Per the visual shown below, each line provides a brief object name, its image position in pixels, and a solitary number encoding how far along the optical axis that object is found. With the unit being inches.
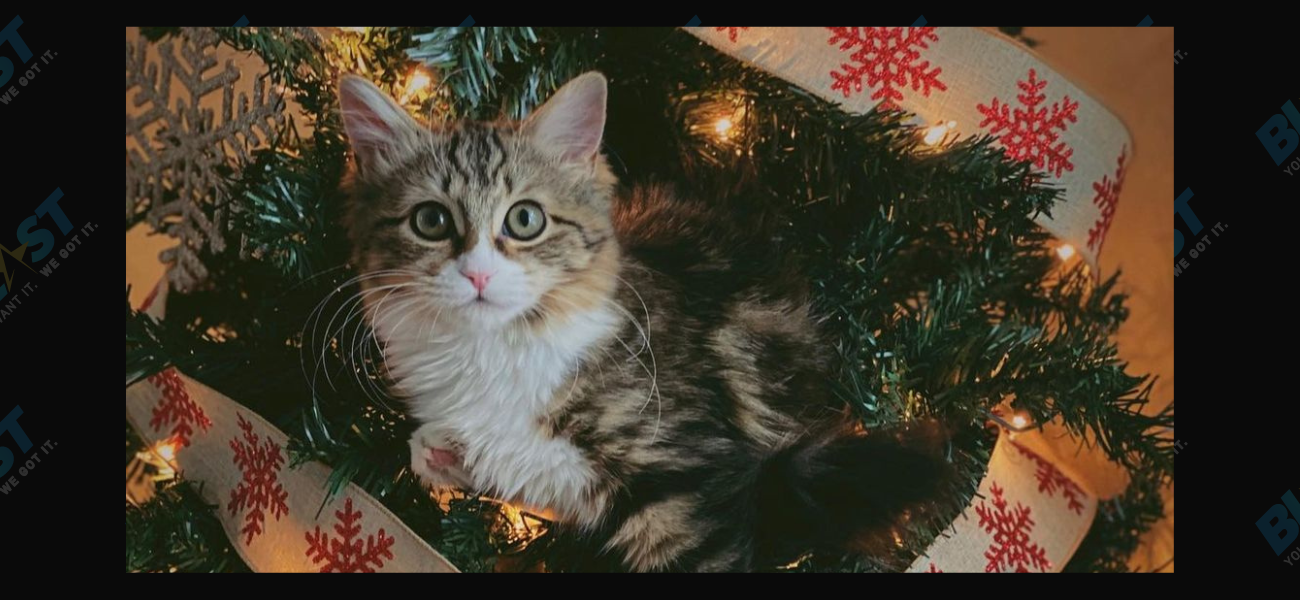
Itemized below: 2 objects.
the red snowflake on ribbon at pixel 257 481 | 29.9
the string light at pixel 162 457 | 33.9
